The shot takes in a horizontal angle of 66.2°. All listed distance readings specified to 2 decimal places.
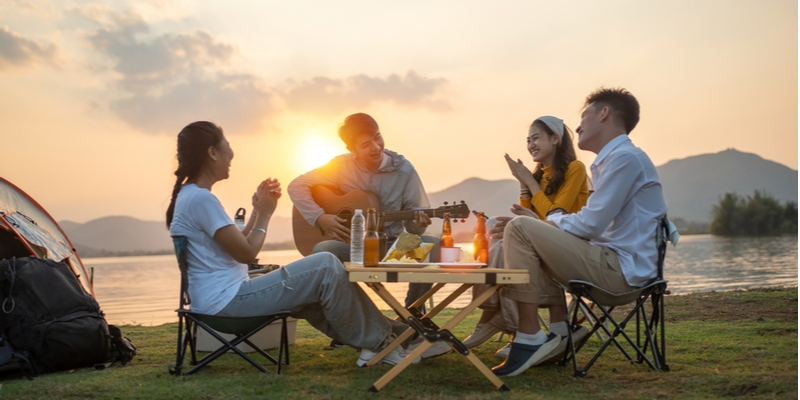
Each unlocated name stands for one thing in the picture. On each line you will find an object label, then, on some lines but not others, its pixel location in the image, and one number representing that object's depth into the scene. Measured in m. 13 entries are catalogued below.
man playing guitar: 4.45
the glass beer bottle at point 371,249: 2.92
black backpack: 3.30
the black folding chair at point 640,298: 2.90
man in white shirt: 2.95
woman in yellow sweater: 3.28
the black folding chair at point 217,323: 2.95
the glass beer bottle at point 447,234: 3.38
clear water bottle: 3.34
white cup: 3.19
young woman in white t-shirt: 3.02
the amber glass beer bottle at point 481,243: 3.25
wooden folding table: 2.66
